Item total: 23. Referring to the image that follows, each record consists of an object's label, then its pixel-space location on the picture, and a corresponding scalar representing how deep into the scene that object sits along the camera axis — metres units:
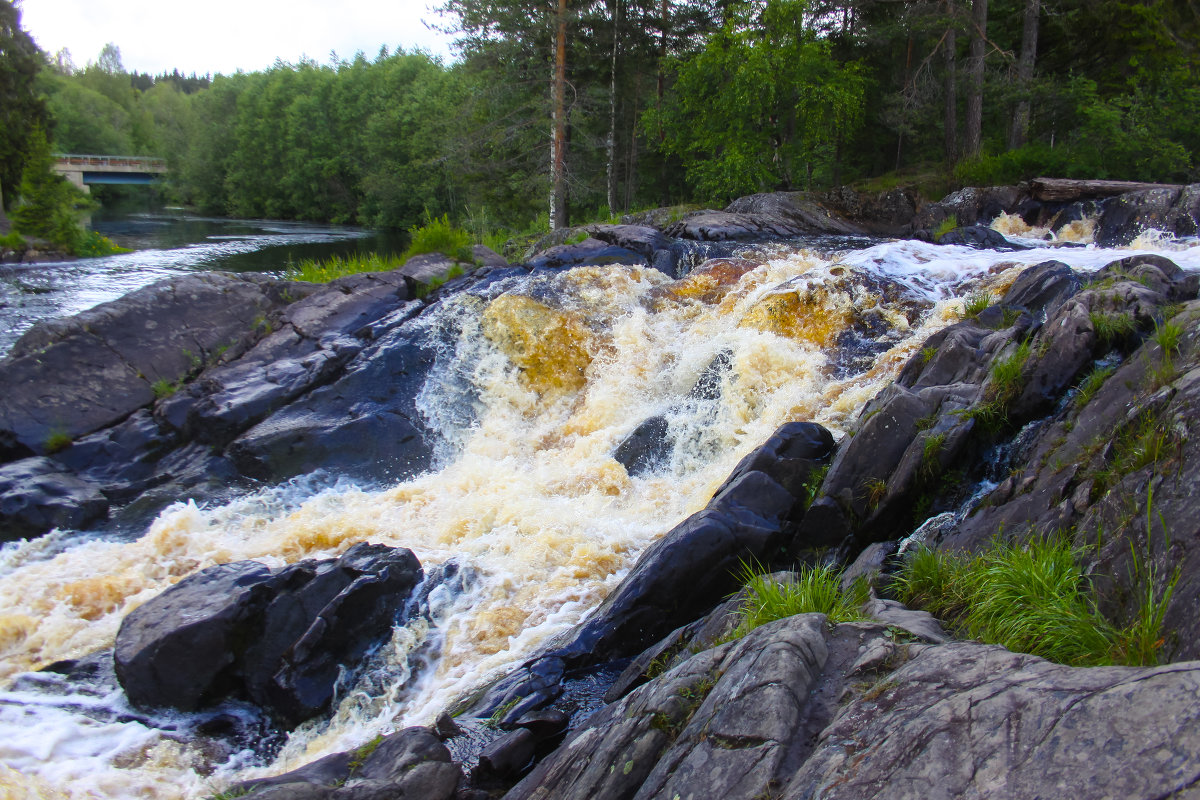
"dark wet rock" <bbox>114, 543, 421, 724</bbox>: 5.54
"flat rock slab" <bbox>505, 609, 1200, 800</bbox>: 1.86
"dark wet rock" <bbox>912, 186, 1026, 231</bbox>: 15.55
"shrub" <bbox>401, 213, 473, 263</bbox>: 13.70
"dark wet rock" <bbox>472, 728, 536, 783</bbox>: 4.30
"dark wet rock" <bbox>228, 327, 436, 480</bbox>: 9.43
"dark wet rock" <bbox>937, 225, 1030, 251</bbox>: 13.08
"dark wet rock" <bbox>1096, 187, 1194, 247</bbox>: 12.63
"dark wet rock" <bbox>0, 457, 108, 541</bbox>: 8.16
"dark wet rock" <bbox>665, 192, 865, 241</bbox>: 15.56
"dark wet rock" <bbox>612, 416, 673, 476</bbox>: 8.46
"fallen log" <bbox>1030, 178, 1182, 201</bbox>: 13.93
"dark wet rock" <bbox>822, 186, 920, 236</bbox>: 17.81
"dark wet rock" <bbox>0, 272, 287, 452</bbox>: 9.70
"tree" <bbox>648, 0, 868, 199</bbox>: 18.28
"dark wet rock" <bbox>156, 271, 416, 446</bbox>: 9.89
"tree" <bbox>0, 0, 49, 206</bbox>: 31.03
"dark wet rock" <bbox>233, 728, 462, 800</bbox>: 3.98
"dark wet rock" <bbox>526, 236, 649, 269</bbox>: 13.33
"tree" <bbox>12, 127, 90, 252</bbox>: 23.12
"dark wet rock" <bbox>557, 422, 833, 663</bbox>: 5.44
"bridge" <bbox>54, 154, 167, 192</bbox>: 44.06
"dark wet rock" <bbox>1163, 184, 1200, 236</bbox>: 12.12
